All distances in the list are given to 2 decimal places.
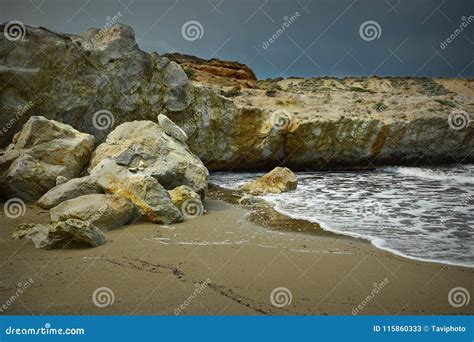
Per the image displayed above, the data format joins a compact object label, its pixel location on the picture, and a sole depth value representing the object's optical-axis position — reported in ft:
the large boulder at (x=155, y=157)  29.22
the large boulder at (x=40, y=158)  28.32
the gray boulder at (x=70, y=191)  25.73
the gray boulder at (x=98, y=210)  20.94
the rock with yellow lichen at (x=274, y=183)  36.73
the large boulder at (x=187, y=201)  25.71
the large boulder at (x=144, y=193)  23.34
